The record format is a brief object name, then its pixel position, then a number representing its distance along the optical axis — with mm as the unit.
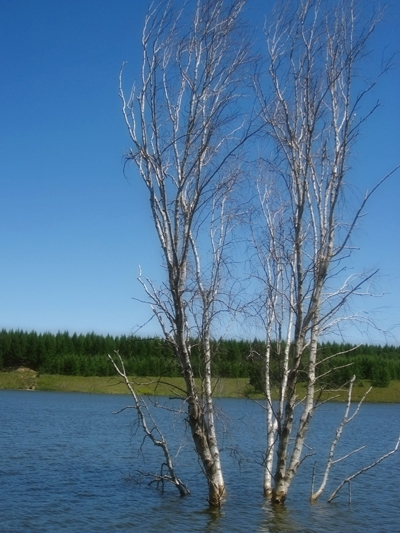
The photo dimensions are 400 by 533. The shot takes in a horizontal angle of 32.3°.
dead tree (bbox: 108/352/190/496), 14678
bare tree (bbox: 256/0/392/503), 14094
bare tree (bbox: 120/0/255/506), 13773
